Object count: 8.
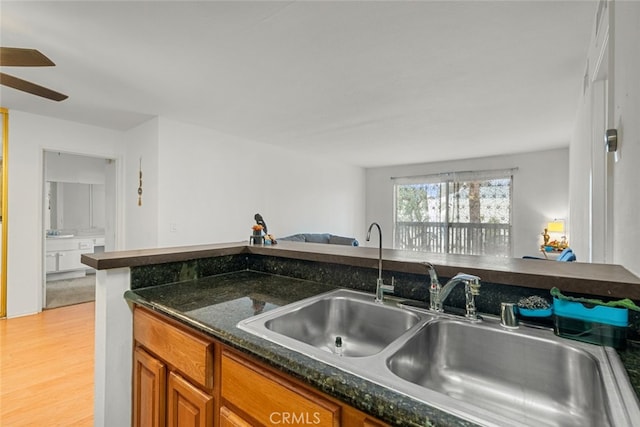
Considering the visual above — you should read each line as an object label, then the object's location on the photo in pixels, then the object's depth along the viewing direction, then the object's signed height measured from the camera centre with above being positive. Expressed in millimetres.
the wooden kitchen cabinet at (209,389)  749 -542
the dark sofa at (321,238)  5223 -454
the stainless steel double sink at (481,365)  647 -425
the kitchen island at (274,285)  708 -353
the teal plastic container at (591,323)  816 -306
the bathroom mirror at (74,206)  6062 +148
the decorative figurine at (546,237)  4984 -371
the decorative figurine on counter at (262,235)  2018 -144
